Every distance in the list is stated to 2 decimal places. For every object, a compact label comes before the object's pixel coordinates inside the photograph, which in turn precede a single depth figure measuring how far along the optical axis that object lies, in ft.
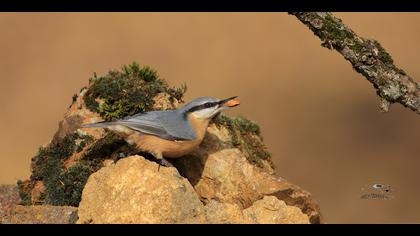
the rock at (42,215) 41.63
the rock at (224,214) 40.42
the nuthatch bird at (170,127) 45.32
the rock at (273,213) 41.93
